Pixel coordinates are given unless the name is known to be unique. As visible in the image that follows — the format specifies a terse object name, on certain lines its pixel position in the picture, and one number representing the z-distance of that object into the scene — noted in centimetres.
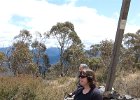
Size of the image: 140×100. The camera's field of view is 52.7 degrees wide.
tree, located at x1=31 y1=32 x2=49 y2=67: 1777
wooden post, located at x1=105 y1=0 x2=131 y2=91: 304
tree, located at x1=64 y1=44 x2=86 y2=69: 1291
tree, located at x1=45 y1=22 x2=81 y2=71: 1667
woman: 189
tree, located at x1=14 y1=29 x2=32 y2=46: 1720
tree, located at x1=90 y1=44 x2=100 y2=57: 1989
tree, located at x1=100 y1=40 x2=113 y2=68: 871
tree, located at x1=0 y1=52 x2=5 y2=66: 1402
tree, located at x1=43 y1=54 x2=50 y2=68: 1932
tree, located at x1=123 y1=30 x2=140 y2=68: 1780
